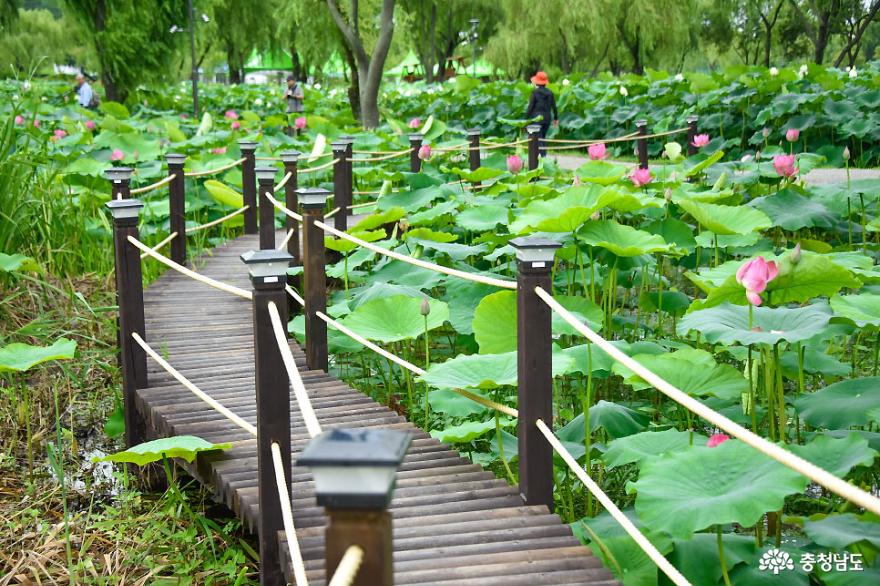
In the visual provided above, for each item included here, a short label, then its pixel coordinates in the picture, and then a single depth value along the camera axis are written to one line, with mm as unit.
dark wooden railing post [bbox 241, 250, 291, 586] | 2502
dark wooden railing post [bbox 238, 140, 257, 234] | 6816
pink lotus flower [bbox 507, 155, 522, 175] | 5125
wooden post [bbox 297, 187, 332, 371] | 3934
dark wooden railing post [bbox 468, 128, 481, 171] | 8039
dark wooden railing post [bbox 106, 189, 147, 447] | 3793
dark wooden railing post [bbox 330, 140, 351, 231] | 6855
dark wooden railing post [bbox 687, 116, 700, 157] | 8680
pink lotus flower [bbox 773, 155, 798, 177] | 4145
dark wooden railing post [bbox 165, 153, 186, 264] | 6003
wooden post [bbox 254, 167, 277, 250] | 5562
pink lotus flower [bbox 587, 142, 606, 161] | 5559
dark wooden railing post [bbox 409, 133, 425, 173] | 7648
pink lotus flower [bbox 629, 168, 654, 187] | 4645
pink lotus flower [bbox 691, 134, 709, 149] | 6387
